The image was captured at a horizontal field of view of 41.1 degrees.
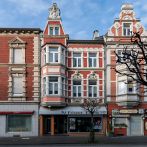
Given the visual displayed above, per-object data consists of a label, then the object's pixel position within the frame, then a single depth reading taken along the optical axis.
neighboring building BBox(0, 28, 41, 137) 21.83
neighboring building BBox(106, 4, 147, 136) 21.74
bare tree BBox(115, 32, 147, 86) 5.77
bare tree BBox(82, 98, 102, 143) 19.96
